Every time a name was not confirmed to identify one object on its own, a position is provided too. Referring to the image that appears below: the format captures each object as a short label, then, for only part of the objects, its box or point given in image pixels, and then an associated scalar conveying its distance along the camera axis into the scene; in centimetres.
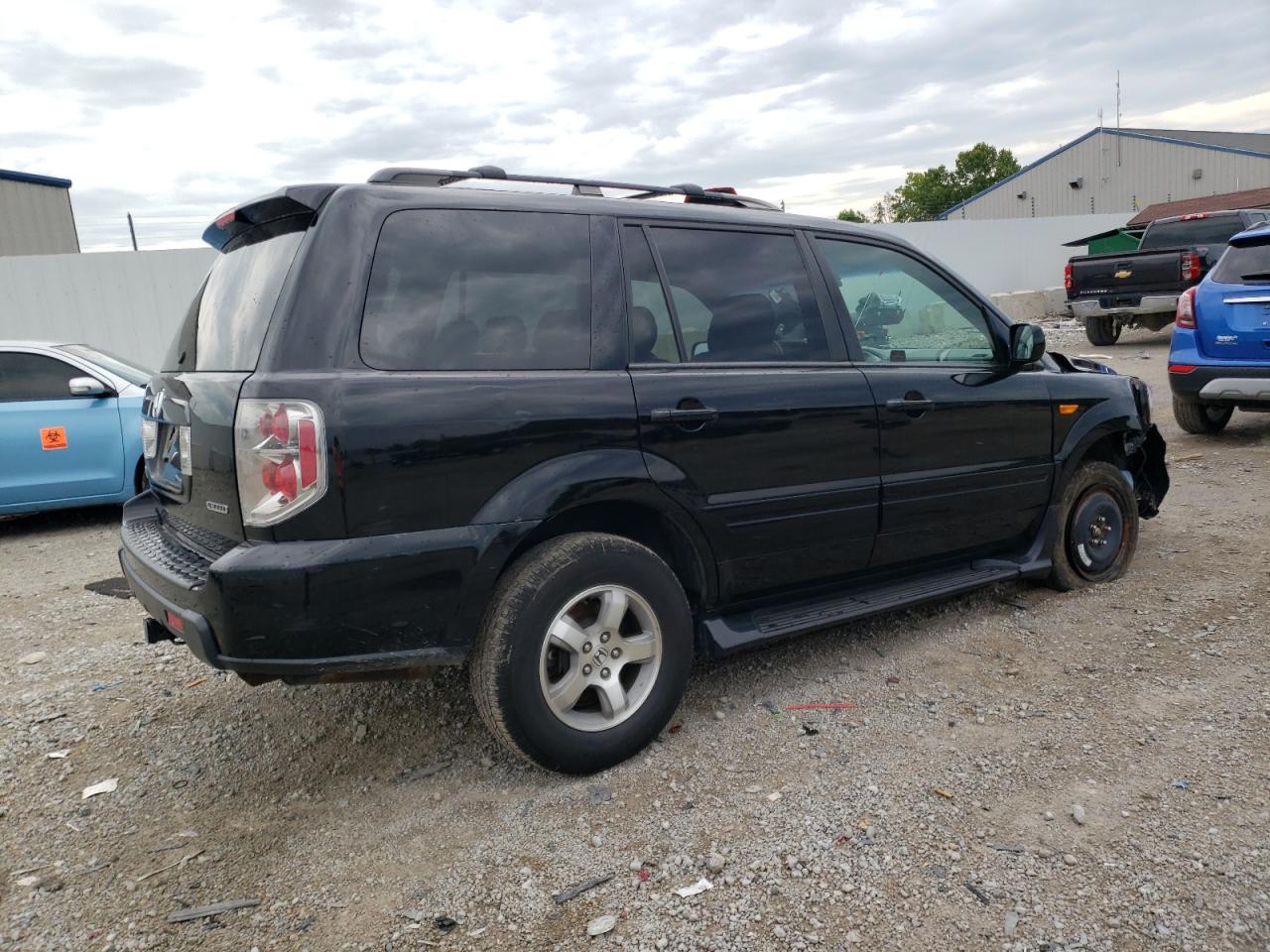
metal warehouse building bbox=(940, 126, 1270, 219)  3784
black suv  256
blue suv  706
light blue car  670
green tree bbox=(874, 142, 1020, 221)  7700
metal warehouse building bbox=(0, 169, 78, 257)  2105
